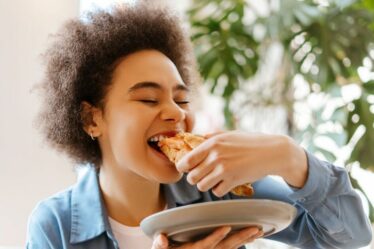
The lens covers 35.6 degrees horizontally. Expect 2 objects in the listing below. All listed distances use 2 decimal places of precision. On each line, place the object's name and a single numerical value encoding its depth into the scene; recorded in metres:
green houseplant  1.78
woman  1.00
